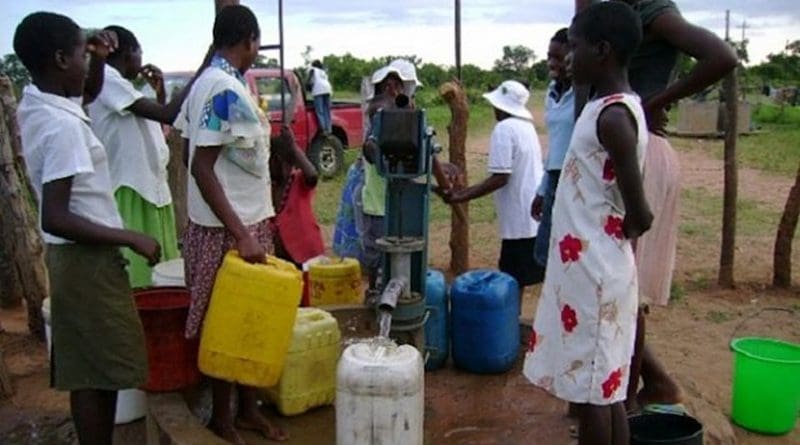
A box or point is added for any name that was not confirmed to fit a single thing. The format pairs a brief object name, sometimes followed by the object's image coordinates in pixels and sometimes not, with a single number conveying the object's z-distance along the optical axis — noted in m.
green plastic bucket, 3.48
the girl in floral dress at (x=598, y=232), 2.15
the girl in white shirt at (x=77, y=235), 2.23
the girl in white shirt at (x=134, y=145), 3.26
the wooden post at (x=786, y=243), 5.64
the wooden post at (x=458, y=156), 5.41
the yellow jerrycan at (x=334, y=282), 4.08
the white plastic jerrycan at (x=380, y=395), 2.36
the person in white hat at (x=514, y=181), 3.91
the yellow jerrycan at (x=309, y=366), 3.13
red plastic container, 2.90
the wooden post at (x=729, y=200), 5.67
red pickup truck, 10.51
